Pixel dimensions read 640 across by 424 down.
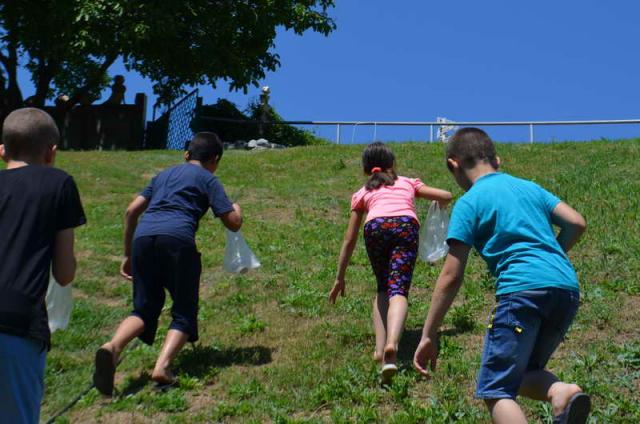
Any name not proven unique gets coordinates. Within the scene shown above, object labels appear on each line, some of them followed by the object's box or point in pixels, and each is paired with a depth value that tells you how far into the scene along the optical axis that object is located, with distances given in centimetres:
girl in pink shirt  592
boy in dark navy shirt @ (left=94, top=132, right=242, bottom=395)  581
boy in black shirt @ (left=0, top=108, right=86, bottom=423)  336
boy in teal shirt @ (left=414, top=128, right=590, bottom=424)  377
